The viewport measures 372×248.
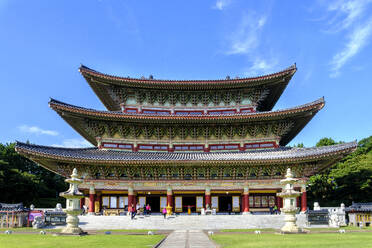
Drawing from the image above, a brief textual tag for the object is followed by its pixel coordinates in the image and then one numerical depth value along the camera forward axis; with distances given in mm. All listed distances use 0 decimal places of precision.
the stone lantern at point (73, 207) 20562
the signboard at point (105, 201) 35125
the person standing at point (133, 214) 29062
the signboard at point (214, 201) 35859
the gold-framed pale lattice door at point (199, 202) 35719
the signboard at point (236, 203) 35812
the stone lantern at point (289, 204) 20547
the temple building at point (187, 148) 32594
